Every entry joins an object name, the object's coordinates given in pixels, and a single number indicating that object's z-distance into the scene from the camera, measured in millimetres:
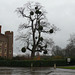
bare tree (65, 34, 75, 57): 53081
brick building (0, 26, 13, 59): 50876
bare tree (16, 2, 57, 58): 34662
